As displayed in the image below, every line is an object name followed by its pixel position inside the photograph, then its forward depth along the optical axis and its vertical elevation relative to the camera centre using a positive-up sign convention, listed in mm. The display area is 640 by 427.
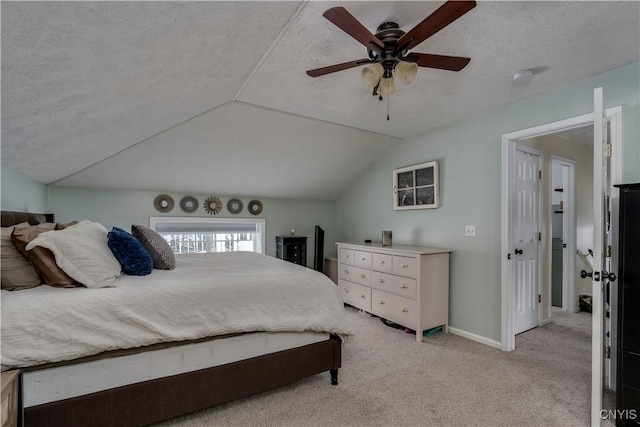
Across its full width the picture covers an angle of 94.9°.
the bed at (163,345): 1399 -747
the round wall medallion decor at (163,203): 4047 +153
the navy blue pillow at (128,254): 1958 -269
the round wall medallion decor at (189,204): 4215 +146
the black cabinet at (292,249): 4668 -556
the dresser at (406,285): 3021 -774
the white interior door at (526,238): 3135 -256
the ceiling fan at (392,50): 1354 +907
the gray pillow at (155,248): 2230 -265
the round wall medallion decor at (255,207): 4699 +119
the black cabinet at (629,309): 1646 -529
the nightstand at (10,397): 1185 -782
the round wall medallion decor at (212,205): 4371 +136
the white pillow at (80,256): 1618 -246
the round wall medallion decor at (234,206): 4548 +130
